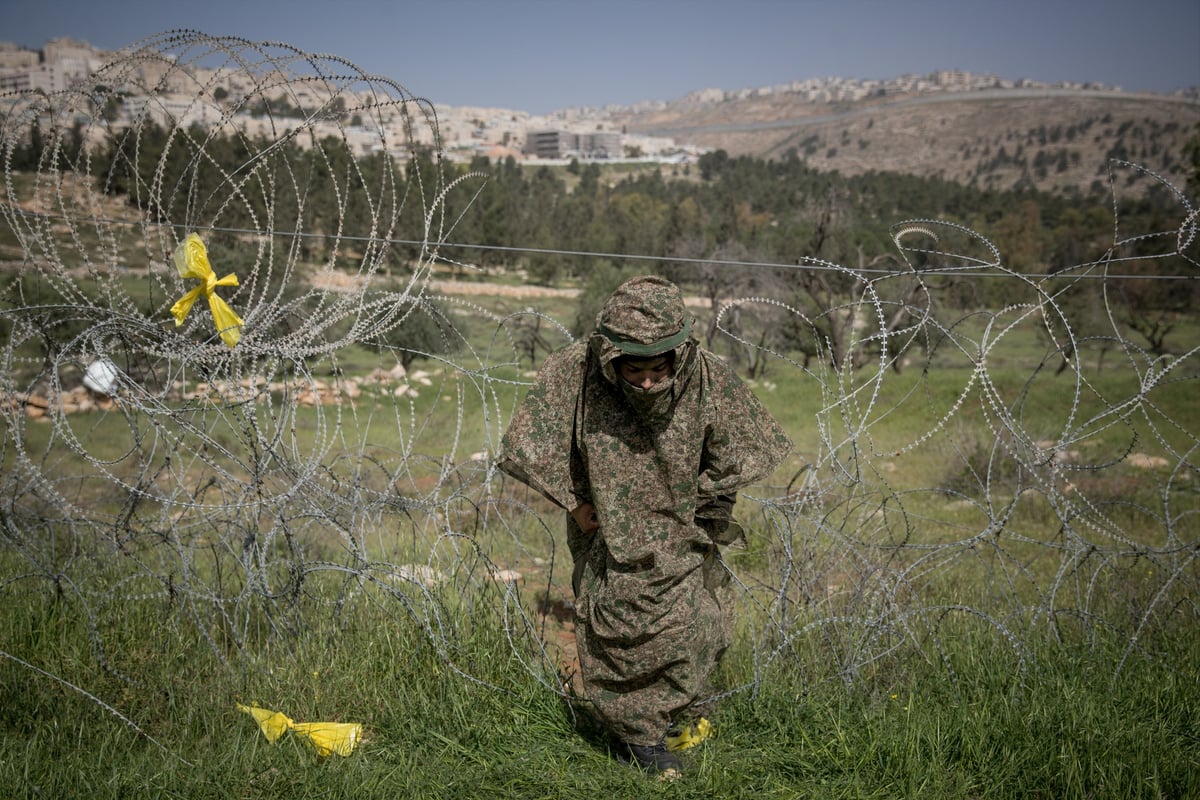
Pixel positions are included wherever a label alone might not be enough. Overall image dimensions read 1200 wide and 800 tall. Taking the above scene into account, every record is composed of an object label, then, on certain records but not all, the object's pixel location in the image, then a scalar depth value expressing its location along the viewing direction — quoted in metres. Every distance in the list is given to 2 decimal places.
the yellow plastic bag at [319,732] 2.88
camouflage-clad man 2.65
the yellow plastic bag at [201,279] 3.28
